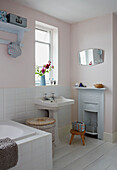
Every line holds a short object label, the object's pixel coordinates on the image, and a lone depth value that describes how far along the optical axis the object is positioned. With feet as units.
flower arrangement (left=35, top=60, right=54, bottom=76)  8.59
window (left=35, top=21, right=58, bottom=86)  9.09
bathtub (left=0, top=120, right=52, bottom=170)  4.68
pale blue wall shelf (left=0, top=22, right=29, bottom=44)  6.43
